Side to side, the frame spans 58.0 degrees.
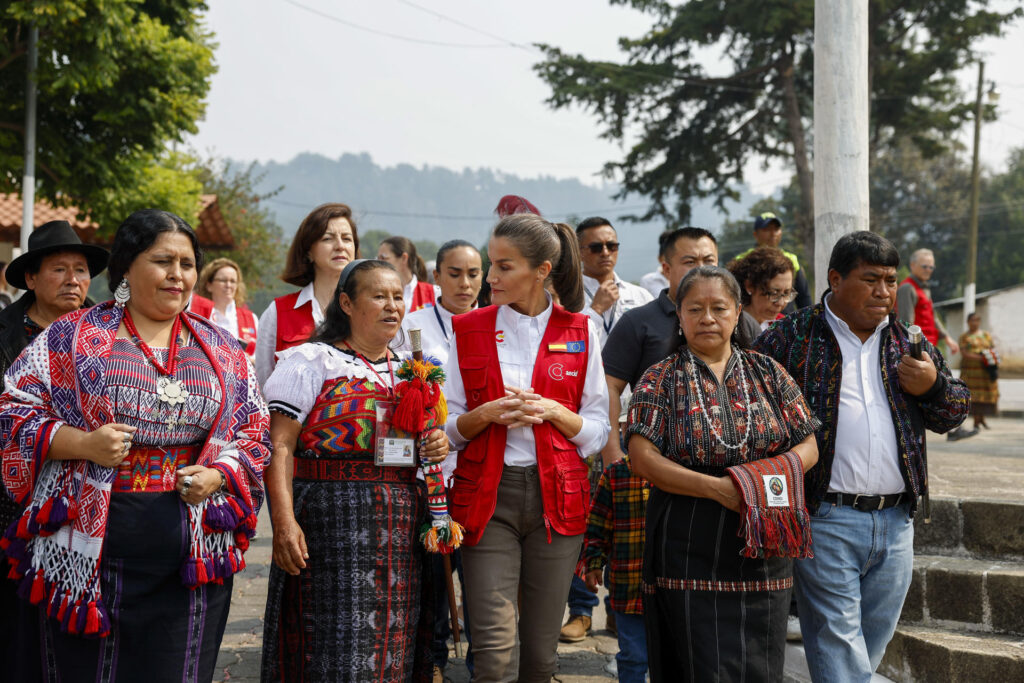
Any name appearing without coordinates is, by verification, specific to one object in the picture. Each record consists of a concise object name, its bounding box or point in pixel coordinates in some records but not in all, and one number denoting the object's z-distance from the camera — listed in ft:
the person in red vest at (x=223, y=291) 27.07
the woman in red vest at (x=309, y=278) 14.98
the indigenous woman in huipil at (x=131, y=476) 10.02
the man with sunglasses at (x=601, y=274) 17.07
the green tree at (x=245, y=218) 104.37
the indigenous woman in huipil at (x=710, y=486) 11.05
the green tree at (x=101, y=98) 42.68
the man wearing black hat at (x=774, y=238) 22.00
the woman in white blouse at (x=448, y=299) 16.21
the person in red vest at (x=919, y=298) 30.27
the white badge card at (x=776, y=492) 10.84
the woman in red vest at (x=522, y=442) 11.55
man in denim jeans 11.95
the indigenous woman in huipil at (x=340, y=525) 11.32
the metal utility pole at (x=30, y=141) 44.75
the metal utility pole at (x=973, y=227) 80.48
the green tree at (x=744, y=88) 71.61
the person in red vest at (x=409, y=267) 20.88
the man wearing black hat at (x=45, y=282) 13.08
